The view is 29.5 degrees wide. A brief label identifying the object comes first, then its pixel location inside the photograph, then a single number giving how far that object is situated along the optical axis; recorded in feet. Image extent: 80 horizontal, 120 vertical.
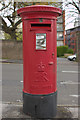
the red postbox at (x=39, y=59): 9.82
